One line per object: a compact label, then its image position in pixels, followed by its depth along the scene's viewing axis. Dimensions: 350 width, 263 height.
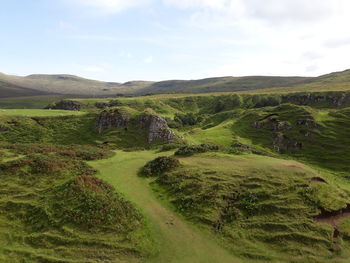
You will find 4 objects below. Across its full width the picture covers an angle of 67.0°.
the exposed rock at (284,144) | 80.25
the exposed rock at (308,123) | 84.88
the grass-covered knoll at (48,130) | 80.44
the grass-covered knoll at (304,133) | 72.62
